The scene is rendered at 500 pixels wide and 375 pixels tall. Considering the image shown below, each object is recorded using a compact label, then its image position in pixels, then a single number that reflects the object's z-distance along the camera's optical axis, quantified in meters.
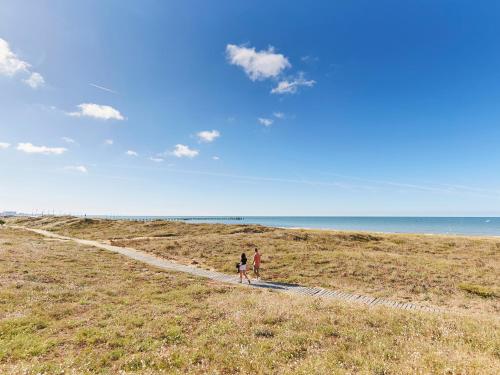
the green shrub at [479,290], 23.42
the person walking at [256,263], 28.46
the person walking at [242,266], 26.52
